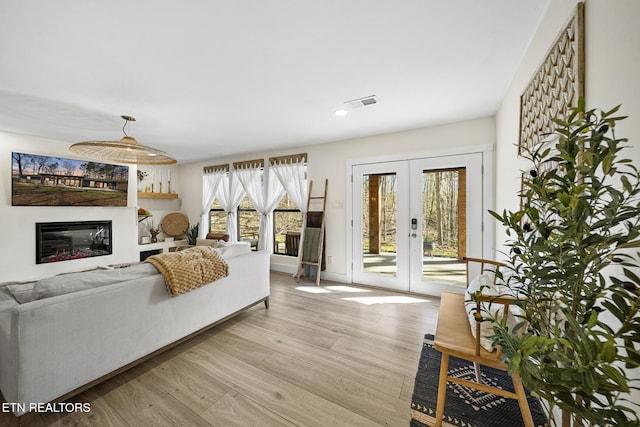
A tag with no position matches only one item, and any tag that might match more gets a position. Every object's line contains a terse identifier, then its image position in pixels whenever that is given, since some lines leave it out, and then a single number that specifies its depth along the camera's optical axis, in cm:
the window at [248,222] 544
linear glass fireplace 392
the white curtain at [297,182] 460
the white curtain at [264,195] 498
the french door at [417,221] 337
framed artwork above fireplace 374
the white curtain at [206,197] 587
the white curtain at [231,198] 551
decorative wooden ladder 429
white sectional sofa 136
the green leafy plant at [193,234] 598
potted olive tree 55
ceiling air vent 270
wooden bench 131
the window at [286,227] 492
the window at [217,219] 601
